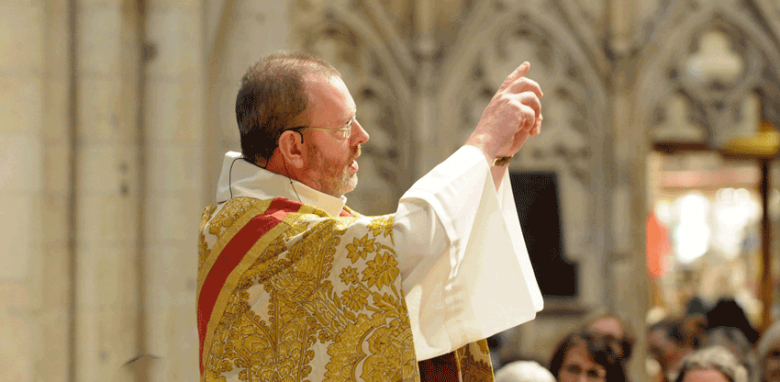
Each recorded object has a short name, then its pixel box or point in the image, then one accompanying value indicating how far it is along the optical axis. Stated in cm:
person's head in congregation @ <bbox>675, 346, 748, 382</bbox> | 539
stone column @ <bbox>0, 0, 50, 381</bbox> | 614
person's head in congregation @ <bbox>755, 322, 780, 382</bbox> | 626
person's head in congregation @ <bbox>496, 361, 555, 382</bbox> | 507
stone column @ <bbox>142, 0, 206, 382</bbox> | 696
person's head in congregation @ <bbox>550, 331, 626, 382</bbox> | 571
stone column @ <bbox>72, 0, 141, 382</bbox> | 659
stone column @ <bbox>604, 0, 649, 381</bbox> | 883
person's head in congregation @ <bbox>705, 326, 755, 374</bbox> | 647
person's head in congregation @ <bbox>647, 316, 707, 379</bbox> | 783
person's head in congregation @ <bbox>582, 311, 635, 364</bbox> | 670
